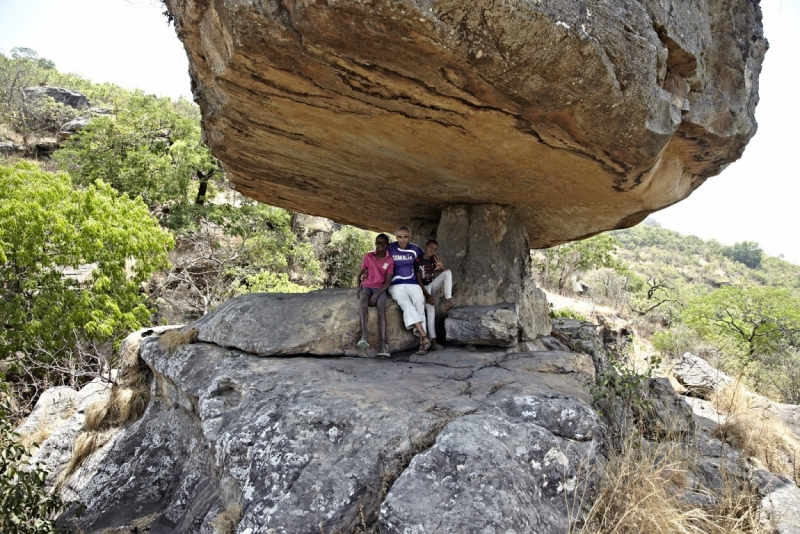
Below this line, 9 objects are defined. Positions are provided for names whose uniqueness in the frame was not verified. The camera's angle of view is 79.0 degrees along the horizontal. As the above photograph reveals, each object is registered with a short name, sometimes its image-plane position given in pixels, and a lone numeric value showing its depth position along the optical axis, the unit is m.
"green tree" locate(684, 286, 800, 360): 14.14
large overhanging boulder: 3.01
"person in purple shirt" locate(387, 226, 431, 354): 5.18
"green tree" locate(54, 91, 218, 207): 15.82
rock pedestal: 5.89
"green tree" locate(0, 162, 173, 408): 8.25
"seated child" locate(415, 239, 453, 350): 5.53
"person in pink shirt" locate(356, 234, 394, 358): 5.18
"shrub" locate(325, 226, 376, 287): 18.59
